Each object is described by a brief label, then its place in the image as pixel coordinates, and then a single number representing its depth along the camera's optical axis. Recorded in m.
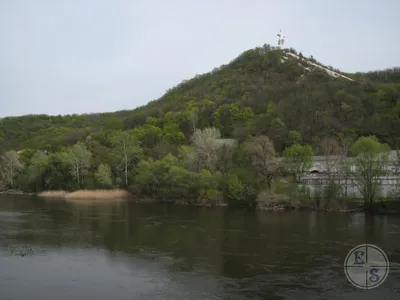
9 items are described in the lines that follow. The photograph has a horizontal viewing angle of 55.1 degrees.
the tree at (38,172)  68.36
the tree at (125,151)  63.41
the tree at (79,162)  64.88
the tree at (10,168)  77.31
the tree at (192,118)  88.62
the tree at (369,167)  38.69
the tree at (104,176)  61.00
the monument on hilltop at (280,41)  121.21
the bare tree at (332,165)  41.12
